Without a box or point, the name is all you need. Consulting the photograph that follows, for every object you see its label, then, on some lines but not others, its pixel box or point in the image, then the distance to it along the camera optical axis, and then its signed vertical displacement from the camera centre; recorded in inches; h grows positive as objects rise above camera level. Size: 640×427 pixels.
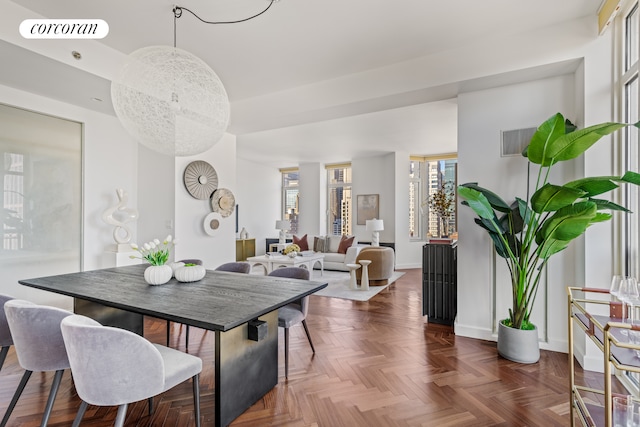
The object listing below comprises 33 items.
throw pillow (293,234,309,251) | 322.0 -30.3
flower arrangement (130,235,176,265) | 97.3 -13.5
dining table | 67.8 -21.9
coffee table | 219.8 -34.7
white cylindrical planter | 106.4 -46.0
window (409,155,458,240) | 320.8 +25.3
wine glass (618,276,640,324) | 55.4 -14.5
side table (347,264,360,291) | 215.9 -47.2
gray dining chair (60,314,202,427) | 53.1 -27.5
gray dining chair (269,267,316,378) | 98.6 -33.1
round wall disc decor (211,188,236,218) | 192.1 +7.5
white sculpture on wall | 156.9 -2.7
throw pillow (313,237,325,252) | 313.8 -31.1
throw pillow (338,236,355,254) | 300.2 -29.7
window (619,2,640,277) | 90.6 +27.1
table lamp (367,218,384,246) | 288.7 -12.2
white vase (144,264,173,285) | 92.0 -18.9
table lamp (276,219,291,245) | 333.4 -15.3
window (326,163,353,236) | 360.8 +18.1
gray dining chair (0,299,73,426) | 62.5 -26.3
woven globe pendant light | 79.3 +31.5
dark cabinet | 145.5 -33.5
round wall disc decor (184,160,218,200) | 178.7 +20.7
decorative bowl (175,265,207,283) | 96.8 -19.4
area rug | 198.2 -53.6
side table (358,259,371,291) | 213.6 -44.6
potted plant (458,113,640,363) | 82.8 +1.0
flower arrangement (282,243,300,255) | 237.7 -28.0
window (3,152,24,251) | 132.0 +4.5
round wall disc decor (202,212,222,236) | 187.8 -6.0
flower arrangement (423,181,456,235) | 300.5 +12.4
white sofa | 262.9 -36.5
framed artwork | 324.2 +7.7
